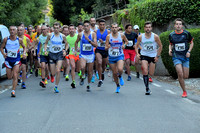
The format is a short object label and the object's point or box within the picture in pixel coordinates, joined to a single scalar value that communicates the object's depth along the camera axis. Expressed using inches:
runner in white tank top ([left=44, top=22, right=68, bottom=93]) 439.5
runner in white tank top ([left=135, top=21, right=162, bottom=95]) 408.8
